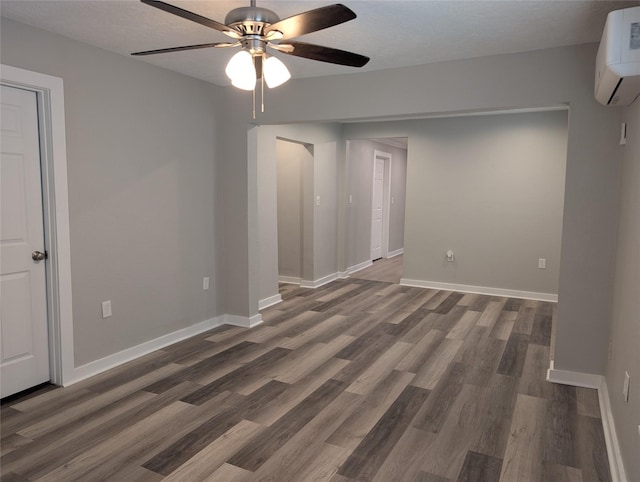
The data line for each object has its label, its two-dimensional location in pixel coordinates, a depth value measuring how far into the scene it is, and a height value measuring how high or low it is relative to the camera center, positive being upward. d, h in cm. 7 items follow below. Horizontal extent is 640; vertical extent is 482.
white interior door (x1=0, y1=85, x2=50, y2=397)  278 -31
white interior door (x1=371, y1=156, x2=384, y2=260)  809 -12
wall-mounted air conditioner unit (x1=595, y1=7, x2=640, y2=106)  201 +71
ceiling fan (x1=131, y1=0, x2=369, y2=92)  176 +72
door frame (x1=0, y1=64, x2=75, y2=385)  290 -14
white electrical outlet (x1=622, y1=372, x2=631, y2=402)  209 -87
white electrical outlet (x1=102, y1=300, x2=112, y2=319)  336 -83
